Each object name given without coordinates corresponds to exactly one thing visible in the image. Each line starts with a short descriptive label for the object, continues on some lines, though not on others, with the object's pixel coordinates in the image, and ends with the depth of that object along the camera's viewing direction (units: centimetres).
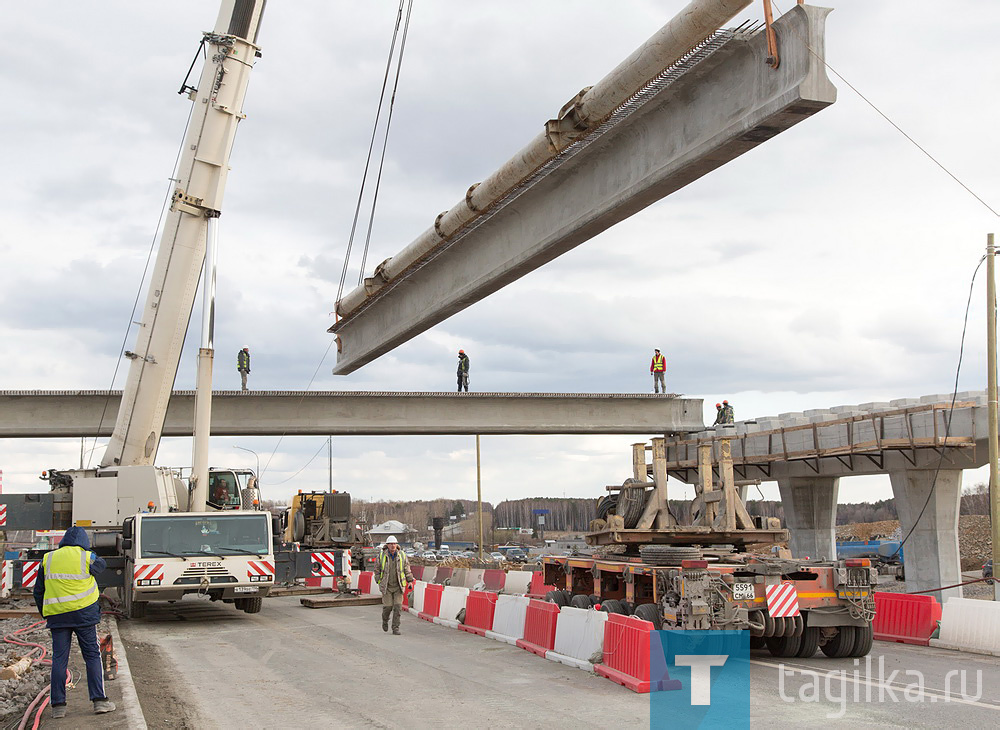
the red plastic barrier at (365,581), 2377
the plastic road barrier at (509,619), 1394
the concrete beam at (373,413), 3206
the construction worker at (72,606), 844
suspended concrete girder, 905
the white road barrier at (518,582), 2453
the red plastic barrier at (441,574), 2806
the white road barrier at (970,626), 1282
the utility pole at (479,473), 4747
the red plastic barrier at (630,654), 998
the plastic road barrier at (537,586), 2228
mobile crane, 1733
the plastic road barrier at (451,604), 1680
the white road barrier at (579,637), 1128
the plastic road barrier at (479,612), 1527
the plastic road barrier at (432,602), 1786
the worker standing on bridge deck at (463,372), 3616
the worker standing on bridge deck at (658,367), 3728
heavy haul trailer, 1138
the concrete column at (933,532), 2477
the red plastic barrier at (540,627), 1272
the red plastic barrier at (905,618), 1388
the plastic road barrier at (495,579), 2543
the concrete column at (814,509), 3158
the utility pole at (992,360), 1711
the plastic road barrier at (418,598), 1891
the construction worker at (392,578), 1561
